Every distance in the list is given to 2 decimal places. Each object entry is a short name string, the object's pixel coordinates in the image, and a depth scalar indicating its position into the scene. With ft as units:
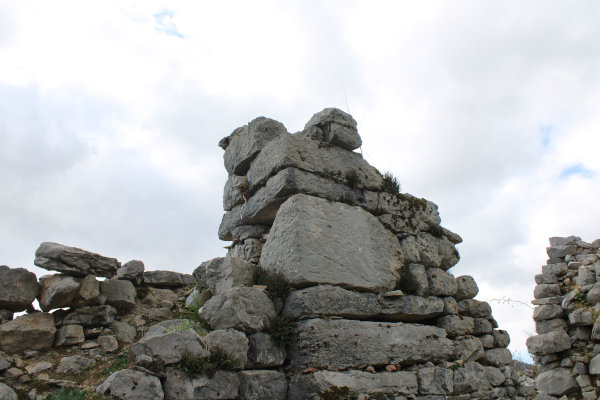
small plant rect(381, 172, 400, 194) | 16.89
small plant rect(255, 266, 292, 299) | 12.89
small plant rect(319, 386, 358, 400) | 11.35
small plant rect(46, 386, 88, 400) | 10.34
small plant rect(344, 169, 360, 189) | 15.90
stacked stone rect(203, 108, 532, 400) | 12.16
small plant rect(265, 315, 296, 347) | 12.09
